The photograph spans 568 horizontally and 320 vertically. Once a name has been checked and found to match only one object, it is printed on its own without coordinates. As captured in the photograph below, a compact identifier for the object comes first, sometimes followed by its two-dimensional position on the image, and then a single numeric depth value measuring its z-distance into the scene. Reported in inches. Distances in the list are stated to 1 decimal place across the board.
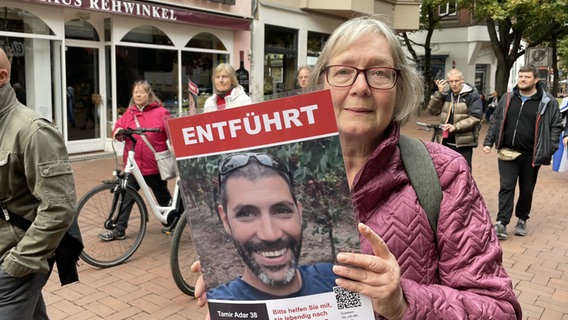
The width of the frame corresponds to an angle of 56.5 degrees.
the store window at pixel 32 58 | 378.3
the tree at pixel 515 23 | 721.0
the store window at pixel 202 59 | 529.0
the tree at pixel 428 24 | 1079.8
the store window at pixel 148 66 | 463.2
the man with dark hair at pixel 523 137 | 244.5
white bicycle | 200.2
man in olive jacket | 96.6
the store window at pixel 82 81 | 422.9
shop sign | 398.9
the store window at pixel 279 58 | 636.1
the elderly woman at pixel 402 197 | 50.2
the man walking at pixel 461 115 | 269.0
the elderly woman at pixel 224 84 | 240.2
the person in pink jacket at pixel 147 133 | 216.2
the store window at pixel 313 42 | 713.0
